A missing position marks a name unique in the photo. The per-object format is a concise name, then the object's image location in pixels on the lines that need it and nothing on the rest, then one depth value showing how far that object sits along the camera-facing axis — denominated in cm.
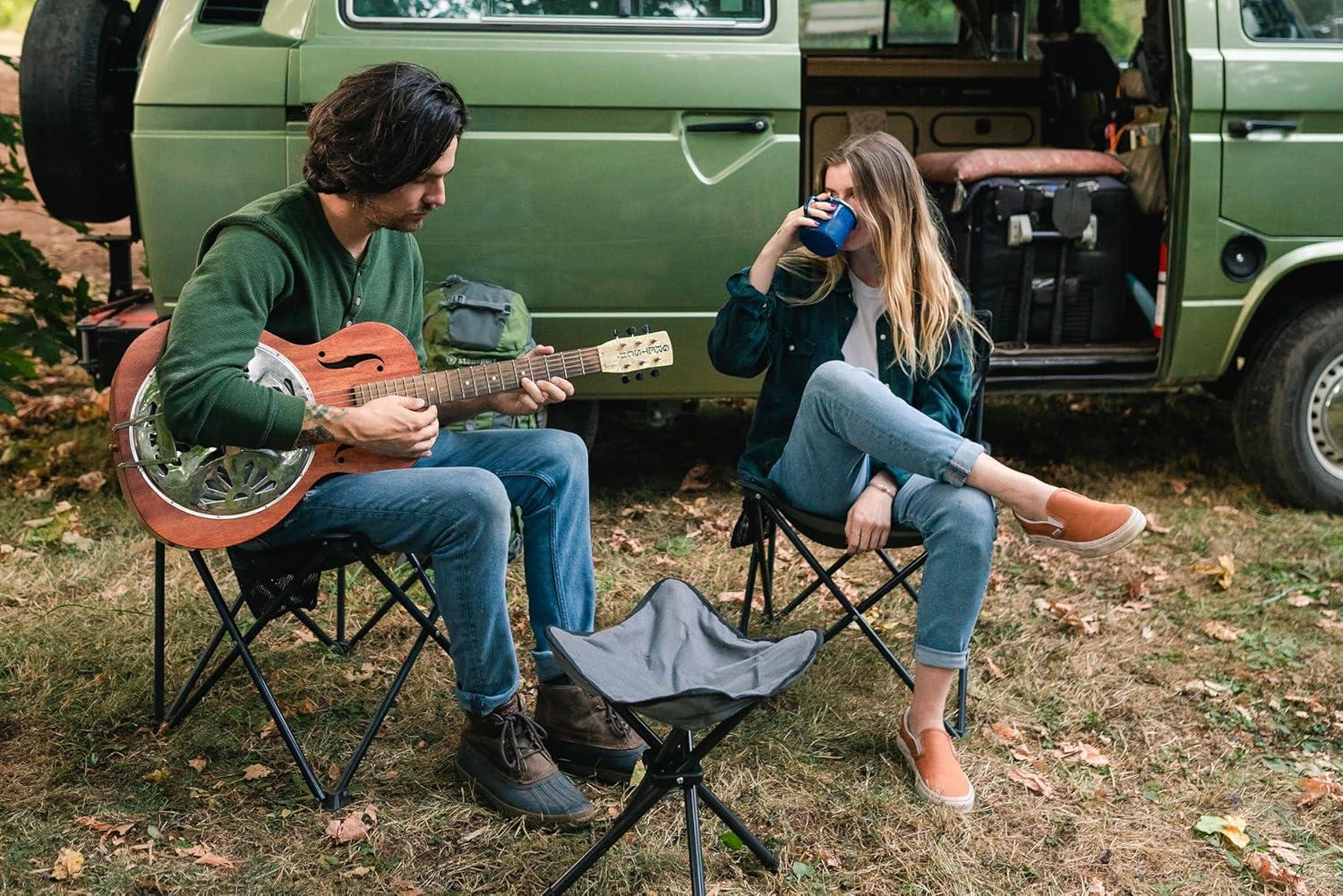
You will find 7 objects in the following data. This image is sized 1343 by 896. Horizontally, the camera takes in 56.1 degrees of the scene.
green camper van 364
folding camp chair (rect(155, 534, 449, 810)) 251
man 231
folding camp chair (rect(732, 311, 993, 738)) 283
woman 262
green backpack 362
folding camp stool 213
